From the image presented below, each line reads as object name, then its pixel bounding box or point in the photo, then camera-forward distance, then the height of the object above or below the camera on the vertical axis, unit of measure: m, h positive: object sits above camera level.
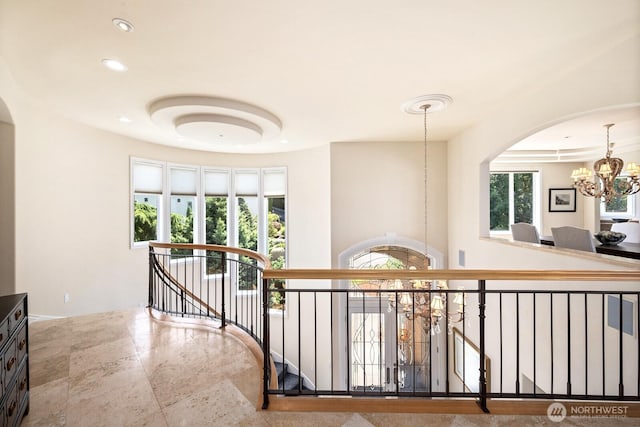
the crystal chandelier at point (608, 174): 4.22 +0.59
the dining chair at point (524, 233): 3.91 -0.33
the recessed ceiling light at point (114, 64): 2.53 +1.42
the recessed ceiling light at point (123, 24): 2.00 +1.42
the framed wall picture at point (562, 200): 7.28 +0.29
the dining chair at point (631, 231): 5.06 -0.40
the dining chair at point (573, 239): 2.95 -0.32
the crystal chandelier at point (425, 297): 3.04 -1.05
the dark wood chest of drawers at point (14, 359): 1.55 -0.91
